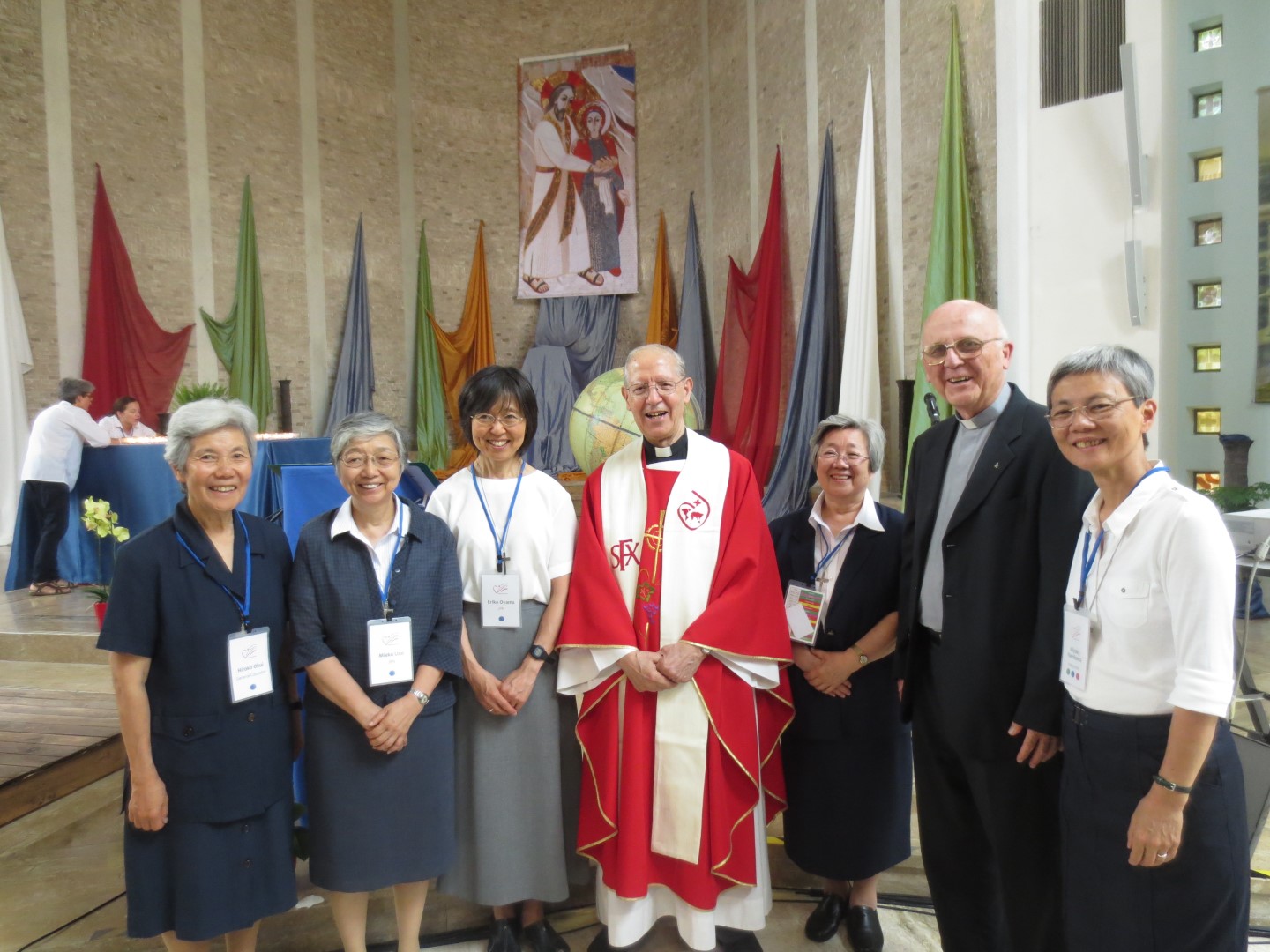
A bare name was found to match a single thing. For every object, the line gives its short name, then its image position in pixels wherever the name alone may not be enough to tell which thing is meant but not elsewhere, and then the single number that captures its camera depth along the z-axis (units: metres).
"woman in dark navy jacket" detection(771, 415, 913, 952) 2.37
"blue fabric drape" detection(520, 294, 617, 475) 12.23
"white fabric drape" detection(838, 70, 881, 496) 7.18
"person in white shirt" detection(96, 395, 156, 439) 7.19
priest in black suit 1.78
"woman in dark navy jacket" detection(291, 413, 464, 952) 2.03
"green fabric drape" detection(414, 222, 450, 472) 12.45
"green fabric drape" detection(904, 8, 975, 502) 5.73
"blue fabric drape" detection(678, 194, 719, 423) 11.45
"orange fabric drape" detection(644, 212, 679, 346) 12.10
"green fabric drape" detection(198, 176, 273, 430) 10.44
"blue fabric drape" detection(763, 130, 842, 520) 8.04
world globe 7.15
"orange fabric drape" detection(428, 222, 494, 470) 12.66
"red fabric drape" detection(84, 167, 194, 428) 9.12
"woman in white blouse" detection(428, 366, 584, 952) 2.28
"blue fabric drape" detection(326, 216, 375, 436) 11.65
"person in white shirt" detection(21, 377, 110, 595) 5.80
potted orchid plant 4.08
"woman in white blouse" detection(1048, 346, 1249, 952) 1.40
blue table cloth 5.60
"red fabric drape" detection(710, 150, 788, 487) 9.41
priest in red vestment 2.26
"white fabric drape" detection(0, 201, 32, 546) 8.34
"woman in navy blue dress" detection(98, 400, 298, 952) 1.83
